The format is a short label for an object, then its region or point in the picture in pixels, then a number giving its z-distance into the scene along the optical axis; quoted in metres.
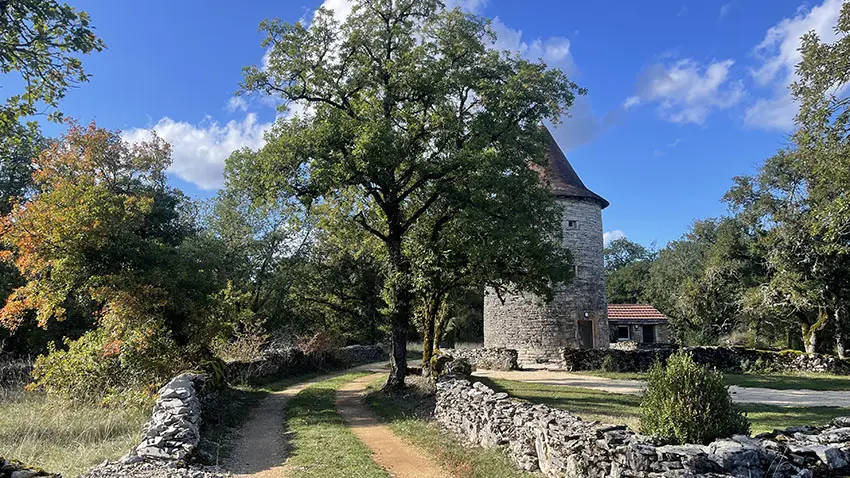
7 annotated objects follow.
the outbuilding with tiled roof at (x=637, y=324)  38.25
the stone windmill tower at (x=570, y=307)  28.00
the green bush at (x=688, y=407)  7.48
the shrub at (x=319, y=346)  26.75
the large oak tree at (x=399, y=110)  15.30
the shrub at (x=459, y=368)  16.72
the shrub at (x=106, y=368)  13.16
